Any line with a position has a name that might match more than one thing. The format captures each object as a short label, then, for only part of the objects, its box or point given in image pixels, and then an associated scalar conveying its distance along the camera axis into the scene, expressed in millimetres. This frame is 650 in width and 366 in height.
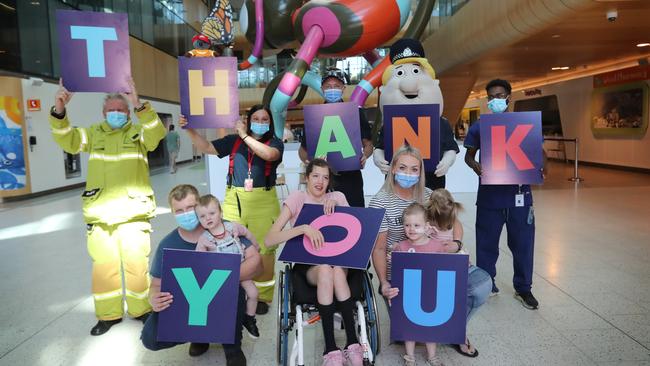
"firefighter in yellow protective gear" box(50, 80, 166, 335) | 2551
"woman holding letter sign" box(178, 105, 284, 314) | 2709
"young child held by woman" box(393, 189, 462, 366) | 2125
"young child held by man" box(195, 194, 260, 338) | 2102
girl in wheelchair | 2002
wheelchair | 1988
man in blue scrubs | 2834
